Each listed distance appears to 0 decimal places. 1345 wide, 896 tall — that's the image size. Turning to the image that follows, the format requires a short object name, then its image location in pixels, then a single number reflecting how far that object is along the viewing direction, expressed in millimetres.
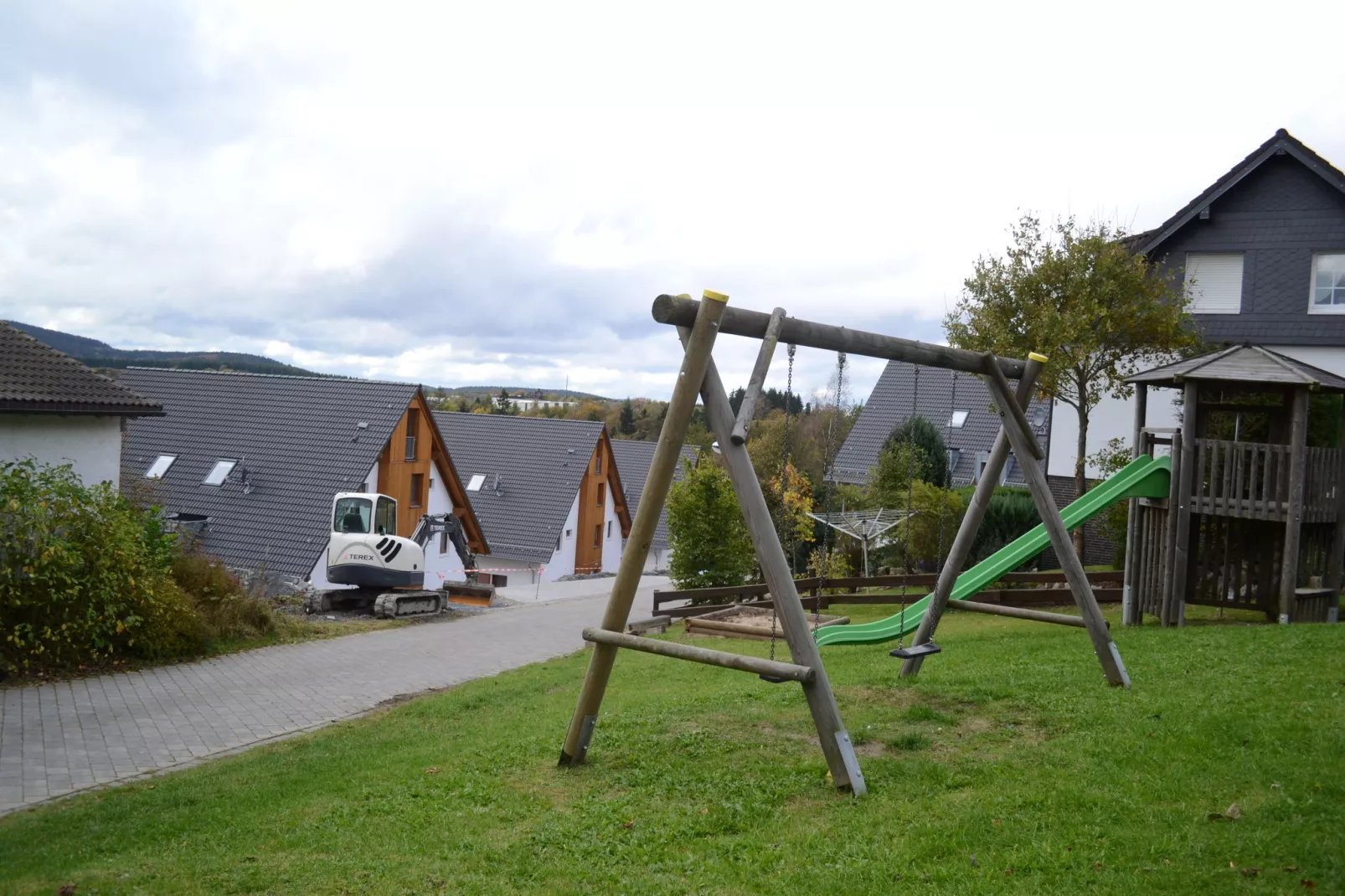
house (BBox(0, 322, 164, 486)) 16188
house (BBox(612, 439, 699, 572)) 55781
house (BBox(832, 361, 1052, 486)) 35250
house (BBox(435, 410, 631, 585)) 44375
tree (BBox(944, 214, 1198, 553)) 19766
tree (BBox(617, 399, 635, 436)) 83375
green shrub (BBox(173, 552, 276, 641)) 15977
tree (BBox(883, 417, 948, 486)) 29859
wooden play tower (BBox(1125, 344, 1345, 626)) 13781
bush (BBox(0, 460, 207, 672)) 12781
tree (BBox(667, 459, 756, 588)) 23938
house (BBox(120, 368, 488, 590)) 28859
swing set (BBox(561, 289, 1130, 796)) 6098
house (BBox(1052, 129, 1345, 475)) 21672
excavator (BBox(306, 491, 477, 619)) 21938
